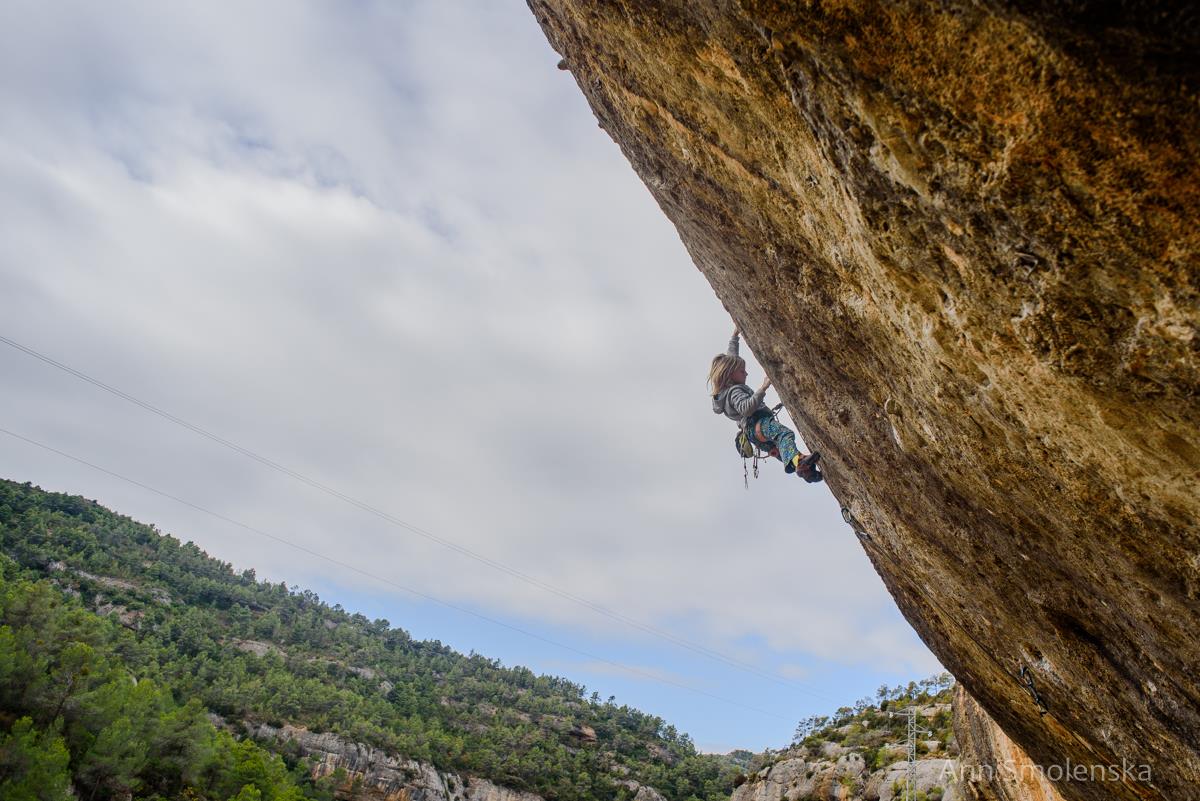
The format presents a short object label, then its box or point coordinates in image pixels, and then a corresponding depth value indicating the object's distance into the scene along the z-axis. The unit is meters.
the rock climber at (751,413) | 7.27
